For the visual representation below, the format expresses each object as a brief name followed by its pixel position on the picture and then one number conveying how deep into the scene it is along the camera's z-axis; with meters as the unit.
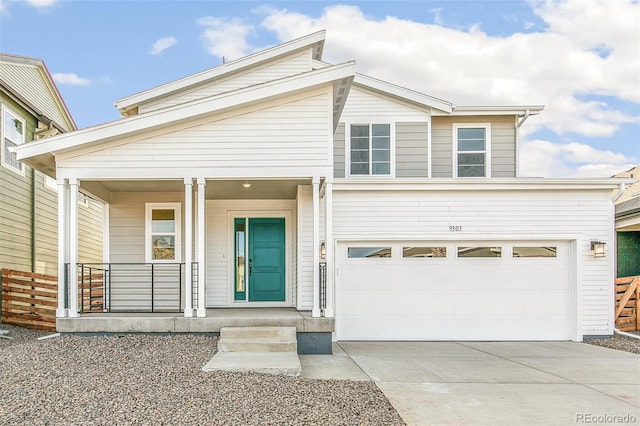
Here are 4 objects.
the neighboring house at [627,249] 12.08
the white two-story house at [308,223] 7.19
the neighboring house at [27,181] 10.13
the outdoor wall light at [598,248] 8.59
